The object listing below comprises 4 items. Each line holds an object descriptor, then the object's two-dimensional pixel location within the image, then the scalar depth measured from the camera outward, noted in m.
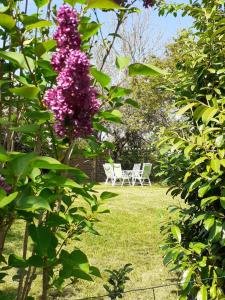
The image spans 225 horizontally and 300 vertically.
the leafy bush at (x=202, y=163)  2.03
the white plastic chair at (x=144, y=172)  14.99
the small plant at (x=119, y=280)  1.91
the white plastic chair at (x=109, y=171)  15.68
